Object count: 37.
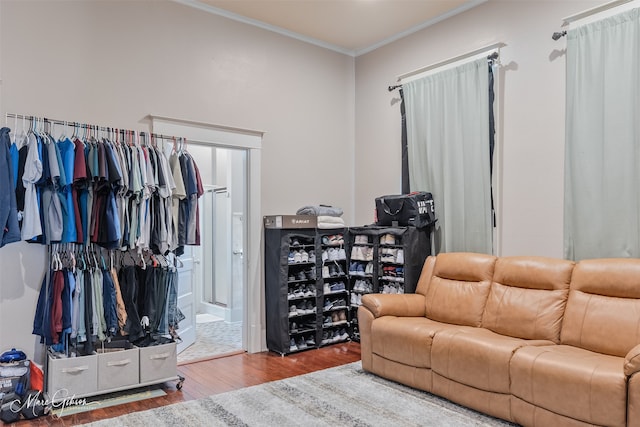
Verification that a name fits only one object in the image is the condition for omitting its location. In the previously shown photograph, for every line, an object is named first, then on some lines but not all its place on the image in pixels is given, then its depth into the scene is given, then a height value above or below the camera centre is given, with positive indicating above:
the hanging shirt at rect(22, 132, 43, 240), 3.16 +0.13
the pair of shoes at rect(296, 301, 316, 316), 4.73 -0.97
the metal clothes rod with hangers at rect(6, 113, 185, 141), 3.40 +0.71
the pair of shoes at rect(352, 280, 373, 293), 4.92 -0.77
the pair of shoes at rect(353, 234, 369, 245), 4.98 -0.27
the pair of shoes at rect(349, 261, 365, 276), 4.99 -0.59
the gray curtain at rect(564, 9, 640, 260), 3.28 +0.53
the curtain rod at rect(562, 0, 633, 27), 3.38 +1.50
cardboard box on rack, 4.61 -0.07
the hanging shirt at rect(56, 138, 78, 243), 3.31 +0.17
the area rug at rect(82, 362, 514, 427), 3.01 -1.34
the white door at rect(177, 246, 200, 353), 4.77 -0.89
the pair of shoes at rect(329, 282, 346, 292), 5.00 -0.78
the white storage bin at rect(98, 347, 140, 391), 3.37 -1.12
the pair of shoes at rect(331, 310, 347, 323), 5.04 -1.11
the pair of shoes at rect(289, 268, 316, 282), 4.74 -0.63
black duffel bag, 4.48 +0.04
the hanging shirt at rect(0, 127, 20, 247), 3.09 +0.09
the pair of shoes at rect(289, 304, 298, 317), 4.65 -0.96
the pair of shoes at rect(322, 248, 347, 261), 4.95 -0.43
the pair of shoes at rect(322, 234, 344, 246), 4.96 -0.28
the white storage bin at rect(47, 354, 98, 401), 3.21 -1.12
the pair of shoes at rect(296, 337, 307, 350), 4.70 -1.32
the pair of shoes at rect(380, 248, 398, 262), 4.66 -0.41
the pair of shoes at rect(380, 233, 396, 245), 4.69 -0.26
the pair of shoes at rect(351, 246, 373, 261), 4.93 -0.42
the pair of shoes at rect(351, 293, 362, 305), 5.00 -0.92
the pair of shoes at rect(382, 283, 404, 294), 4.59 -0.75
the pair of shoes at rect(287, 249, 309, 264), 4.68 -0.43
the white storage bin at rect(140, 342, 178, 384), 3.55 -1.13
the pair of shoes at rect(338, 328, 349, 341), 5.04 -1.31
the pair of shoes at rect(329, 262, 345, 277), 5.06 -0.60
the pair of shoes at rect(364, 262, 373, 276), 4.91 -0.59
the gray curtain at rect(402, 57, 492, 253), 4.21 +0.61
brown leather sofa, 2.59 -0.87
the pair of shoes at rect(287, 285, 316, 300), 4.67 -0.79
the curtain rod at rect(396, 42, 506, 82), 4.17 +1.48
